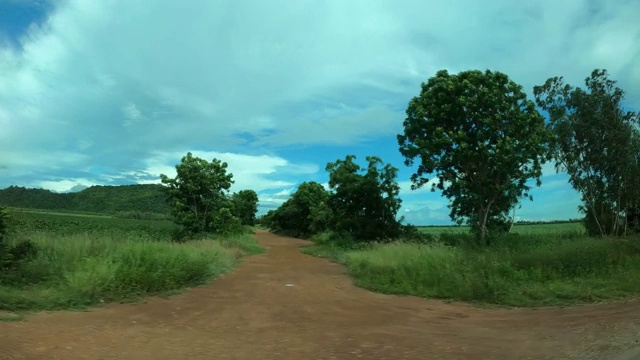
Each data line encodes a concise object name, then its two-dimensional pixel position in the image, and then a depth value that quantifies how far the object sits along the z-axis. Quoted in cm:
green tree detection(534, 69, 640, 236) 2653
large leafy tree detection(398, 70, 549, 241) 2250
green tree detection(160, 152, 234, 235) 2744
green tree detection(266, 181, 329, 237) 5778
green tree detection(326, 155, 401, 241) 3108
